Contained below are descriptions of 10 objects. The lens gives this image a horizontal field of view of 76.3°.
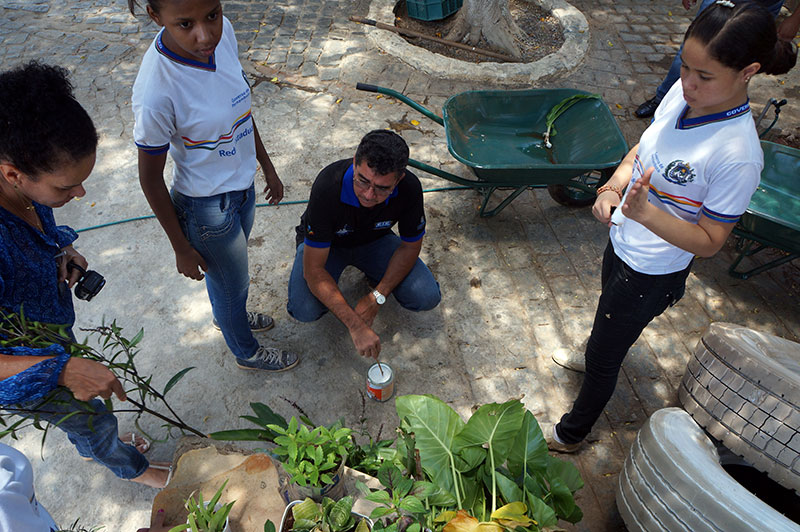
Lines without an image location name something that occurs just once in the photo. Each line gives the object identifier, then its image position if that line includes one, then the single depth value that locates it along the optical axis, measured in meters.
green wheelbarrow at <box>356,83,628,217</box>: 3.25
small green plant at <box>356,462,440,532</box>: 1.44
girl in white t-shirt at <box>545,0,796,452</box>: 1.56
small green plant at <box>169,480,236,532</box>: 1.60
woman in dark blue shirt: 1.38
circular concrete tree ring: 5.17
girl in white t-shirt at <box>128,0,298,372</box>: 1.81
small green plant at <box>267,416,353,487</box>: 1.52
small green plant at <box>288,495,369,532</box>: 1.45
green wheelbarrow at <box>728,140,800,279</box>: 3.15
